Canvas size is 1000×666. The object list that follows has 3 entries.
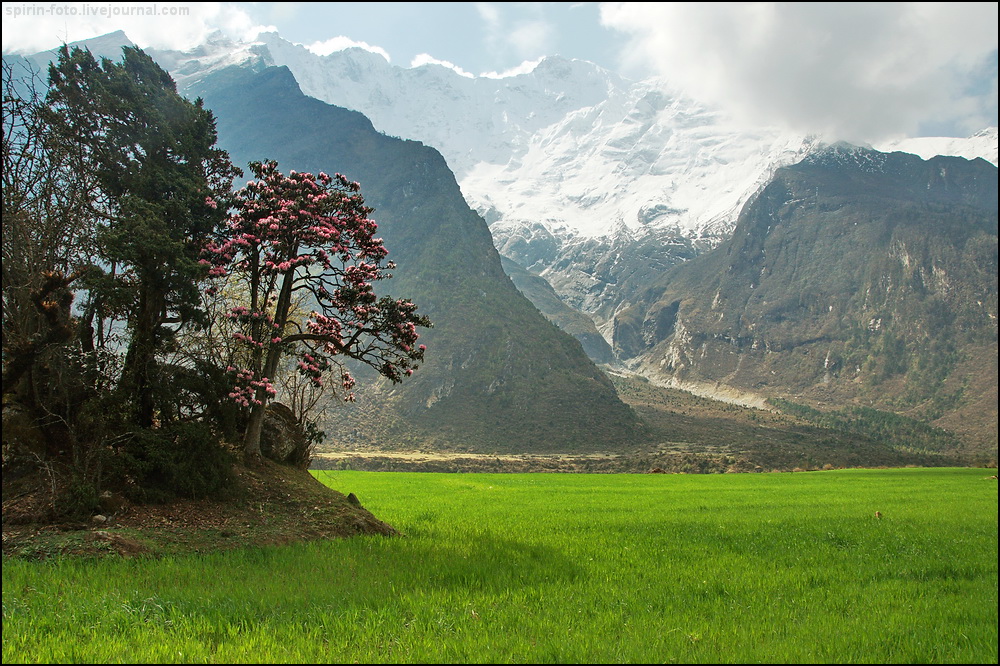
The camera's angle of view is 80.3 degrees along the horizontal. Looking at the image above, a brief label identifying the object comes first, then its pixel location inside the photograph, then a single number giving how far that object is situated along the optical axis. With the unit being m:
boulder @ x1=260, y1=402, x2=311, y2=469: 17.59
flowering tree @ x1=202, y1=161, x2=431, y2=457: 14.26
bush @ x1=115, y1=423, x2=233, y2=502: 12.53
